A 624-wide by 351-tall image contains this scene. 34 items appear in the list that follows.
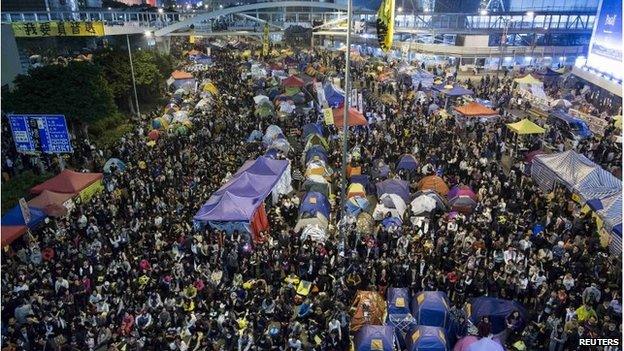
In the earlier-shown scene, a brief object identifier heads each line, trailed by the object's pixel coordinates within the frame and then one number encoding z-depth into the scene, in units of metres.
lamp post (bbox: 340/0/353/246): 12.76
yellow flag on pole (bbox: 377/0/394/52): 12.15
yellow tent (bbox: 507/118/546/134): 23.23
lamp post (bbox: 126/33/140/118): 32.09
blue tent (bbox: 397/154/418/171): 20.14
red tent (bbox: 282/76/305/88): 35.84
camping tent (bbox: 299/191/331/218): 16.55
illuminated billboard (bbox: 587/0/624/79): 30.78
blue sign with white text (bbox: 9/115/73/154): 17.83
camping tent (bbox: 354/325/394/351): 10.09
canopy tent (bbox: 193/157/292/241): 15.43
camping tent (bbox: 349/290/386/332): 11.38
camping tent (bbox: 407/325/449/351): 10.05
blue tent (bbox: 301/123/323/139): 24.80
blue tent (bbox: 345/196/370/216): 16.97
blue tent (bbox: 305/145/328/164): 21.33
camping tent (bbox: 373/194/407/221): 16.72
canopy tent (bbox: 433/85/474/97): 31.70
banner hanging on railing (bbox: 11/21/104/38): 29.95
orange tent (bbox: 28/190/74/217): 16.45
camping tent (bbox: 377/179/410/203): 17.72
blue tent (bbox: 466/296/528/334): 11.12
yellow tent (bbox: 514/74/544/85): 36.69
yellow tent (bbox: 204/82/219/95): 34.80
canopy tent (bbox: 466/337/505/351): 9.63
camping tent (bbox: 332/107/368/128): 24.68
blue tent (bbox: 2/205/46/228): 15.44
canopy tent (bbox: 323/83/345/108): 31.33
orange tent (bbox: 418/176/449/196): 17.97
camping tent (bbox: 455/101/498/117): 25.98
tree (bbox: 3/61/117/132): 23.22
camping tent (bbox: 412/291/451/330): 11.07
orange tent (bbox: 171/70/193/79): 39.12
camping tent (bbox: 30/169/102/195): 17.53
